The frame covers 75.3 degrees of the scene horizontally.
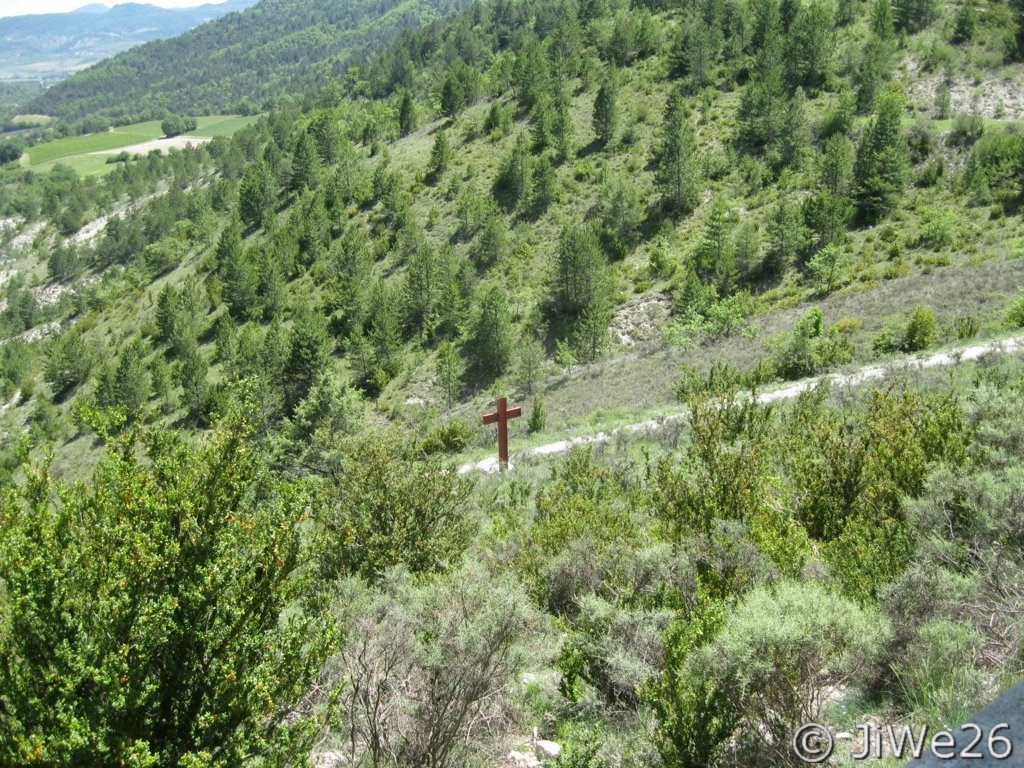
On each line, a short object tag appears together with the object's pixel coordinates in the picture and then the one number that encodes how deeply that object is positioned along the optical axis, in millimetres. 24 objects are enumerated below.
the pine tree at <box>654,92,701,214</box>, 39500
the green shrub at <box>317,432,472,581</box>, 7598
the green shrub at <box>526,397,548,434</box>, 18688
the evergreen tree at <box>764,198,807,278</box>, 33500
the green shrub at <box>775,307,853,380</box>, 18078
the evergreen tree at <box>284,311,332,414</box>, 33812
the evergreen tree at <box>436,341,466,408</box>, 33000
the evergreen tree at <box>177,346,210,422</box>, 38500
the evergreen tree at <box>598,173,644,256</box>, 39688
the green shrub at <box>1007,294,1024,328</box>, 16672
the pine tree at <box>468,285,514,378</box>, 35250
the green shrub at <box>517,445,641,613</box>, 6789
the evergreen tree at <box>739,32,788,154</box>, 41000
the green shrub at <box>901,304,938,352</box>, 17266
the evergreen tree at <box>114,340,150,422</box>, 40031
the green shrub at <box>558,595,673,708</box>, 5004
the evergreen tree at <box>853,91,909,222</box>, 34031
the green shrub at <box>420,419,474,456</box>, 19719
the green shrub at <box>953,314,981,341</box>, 16953
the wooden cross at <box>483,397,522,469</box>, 14026
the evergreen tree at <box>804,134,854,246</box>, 33469
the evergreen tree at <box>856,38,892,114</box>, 40094
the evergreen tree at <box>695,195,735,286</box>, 34406
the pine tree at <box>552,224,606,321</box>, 36188
